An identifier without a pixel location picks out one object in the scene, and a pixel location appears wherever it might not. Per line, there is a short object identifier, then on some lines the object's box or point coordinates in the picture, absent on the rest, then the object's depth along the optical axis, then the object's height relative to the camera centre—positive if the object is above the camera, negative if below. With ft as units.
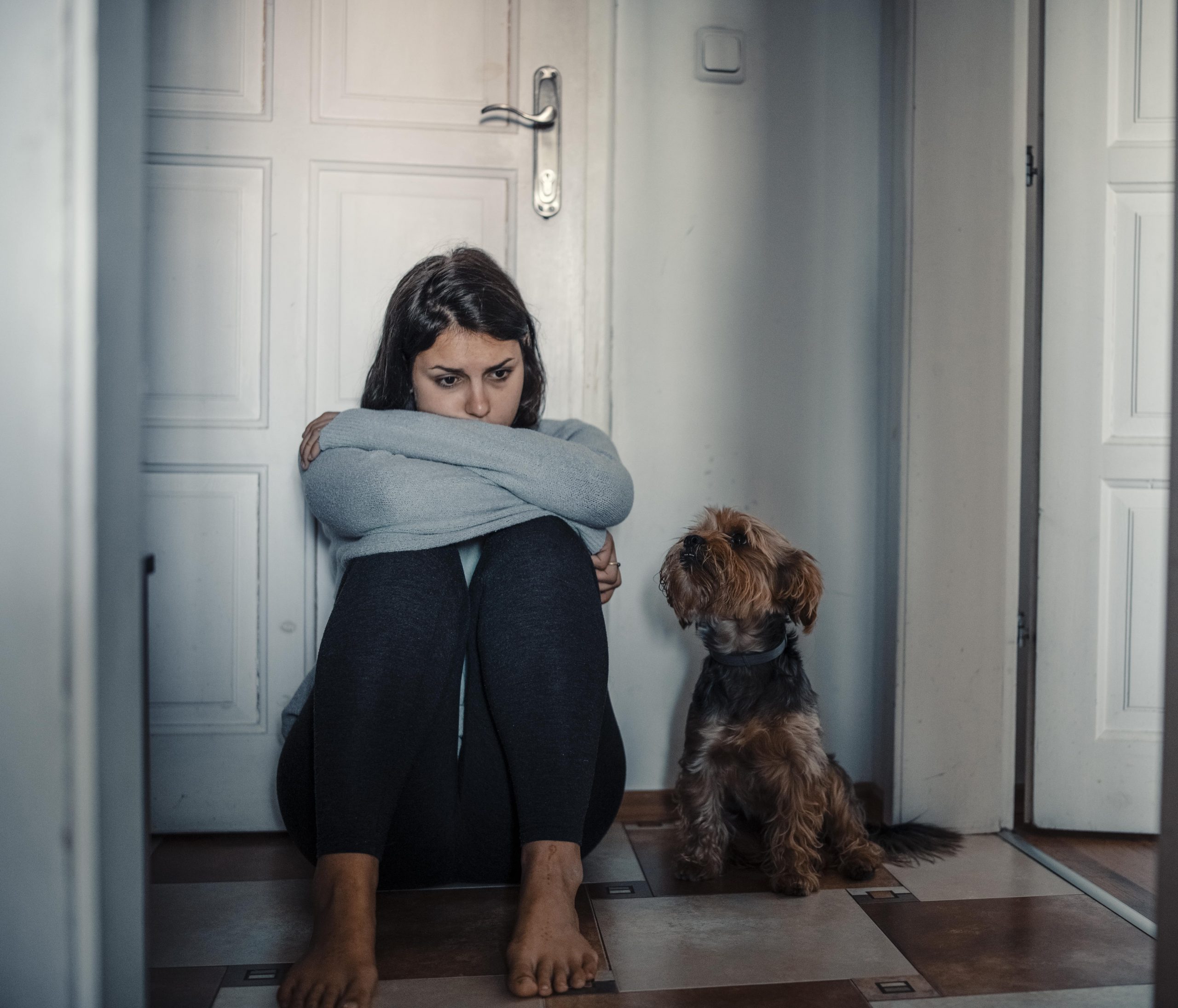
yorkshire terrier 4.75 -1.21
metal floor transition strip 4.37 -2.00
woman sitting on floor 3.63 -0.72
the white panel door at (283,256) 5.79 +1.42
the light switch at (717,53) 6.05 +2.79
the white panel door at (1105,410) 5.66 +0.50
